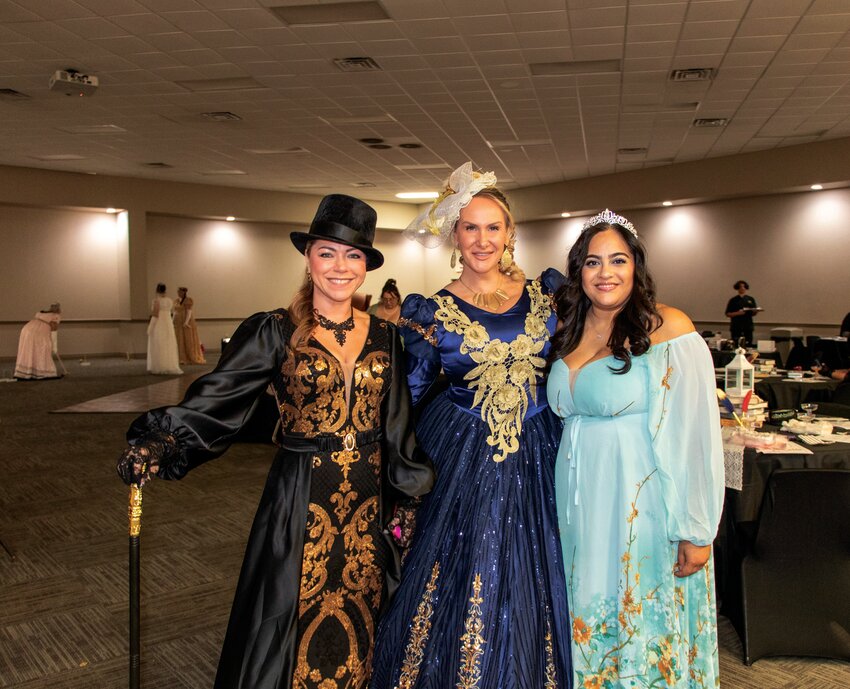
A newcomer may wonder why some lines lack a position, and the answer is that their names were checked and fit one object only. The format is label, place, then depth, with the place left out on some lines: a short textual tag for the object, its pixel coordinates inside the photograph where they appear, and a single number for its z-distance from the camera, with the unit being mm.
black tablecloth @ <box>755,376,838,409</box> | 6086
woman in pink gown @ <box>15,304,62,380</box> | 12883
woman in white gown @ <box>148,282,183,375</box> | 14203
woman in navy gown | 2211
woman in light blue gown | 2152
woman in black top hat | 2146
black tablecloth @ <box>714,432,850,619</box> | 3152
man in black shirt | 12859
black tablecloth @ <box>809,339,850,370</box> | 8547
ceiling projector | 8516
